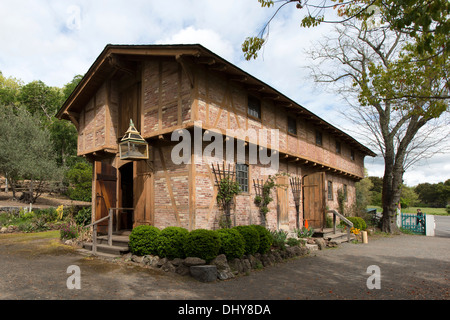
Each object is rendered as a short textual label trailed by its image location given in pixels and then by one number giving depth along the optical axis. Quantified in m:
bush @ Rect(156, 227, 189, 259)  8.48
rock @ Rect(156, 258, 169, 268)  8.51
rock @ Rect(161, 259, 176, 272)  8.20
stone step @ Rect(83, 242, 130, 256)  9.62
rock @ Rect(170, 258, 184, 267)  8.23
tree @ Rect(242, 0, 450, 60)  4.86
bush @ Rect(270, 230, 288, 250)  10.72
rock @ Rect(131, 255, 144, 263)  8.93
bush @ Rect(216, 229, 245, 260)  8.51
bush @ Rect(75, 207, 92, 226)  14.35
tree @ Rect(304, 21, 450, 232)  19.41
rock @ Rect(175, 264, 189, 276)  7.98
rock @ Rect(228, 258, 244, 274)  8.31
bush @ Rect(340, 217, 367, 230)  17.42
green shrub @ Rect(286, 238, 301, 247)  11.33
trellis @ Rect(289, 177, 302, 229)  15.22
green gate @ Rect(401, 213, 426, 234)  20.42
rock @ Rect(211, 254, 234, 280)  7.79
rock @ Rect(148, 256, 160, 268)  8.59
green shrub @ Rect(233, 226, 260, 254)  9.16
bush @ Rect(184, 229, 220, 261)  8.03
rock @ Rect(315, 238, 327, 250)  12.74
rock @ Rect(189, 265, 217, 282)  7.53
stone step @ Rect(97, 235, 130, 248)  10.25
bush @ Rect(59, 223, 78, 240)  12.84
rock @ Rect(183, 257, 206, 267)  7.91
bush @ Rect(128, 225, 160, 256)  8.95
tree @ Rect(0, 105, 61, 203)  25.88
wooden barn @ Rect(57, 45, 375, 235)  9.72
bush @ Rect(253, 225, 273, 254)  9.73
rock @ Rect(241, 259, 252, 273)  8.50
